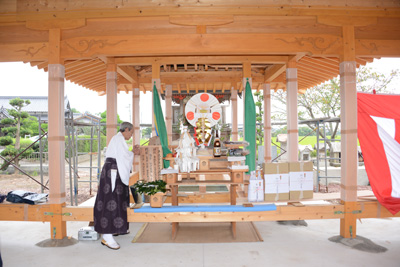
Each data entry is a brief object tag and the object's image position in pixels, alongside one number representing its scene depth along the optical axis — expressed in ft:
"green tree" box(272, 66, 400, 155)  49.66
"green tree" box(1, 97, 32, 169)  48.06
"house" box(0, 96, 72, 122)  99.19
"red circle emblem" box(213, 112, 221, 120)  20.59
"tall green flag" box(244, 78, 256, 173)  19.49
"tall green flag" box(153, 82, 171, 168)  19.27
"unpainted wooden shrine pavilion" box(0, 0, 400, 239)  15.76
